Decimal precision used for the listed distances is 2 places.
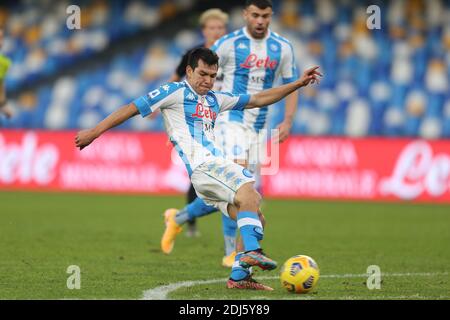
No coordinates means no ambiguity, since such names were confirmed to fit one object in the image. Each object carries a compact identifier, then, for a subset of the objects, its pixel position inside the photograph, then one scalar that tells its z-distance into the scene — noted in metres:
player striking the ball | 13.89
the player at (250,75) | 17.69
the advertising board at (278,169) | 34.97
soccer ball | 13.60
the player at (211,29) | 20.62
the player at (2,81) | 25.88
